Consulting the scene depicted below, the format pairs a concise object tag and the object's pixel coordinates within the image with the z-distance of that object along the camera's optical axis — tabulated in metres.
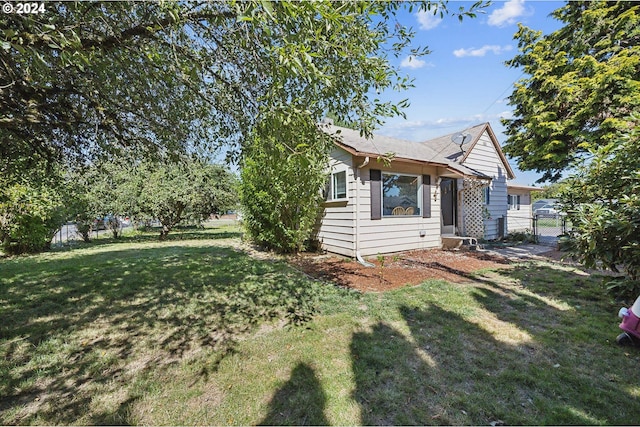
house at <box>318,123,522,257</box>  7.46
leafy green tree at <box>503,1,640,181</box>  6.30
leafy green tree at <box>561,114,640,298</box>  3.25
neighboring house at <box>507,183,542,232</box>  15.16
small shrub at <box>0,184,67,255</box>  8.20
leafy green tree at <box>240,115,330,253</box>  7.43
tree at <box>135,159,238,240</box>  12.87
